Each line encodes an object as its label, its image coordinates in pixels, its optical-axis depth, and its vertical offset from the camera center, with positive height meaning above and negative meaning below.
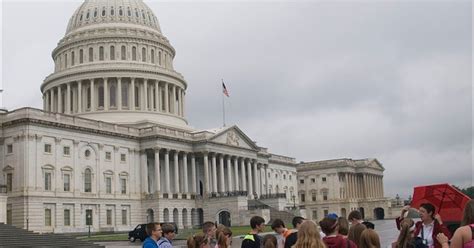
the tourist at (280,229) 13.33 -0.59
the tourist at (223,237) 13.05 -0.70
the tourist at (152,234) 13.09 -0.57
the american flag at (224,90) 100.61 +18.15
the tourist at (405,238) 11.52 -0.78
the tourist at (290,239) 12.53 -0.77
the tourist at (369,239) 11.16 -0.74
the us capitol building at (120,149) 70.88 +7.72
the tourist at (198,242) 13.34 -0.78
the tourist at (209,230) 13.97 -0.58
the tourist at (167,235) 13.66 -0.63
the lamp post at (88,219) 75.90 -1.17
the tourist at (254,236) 13.12 -0.70
